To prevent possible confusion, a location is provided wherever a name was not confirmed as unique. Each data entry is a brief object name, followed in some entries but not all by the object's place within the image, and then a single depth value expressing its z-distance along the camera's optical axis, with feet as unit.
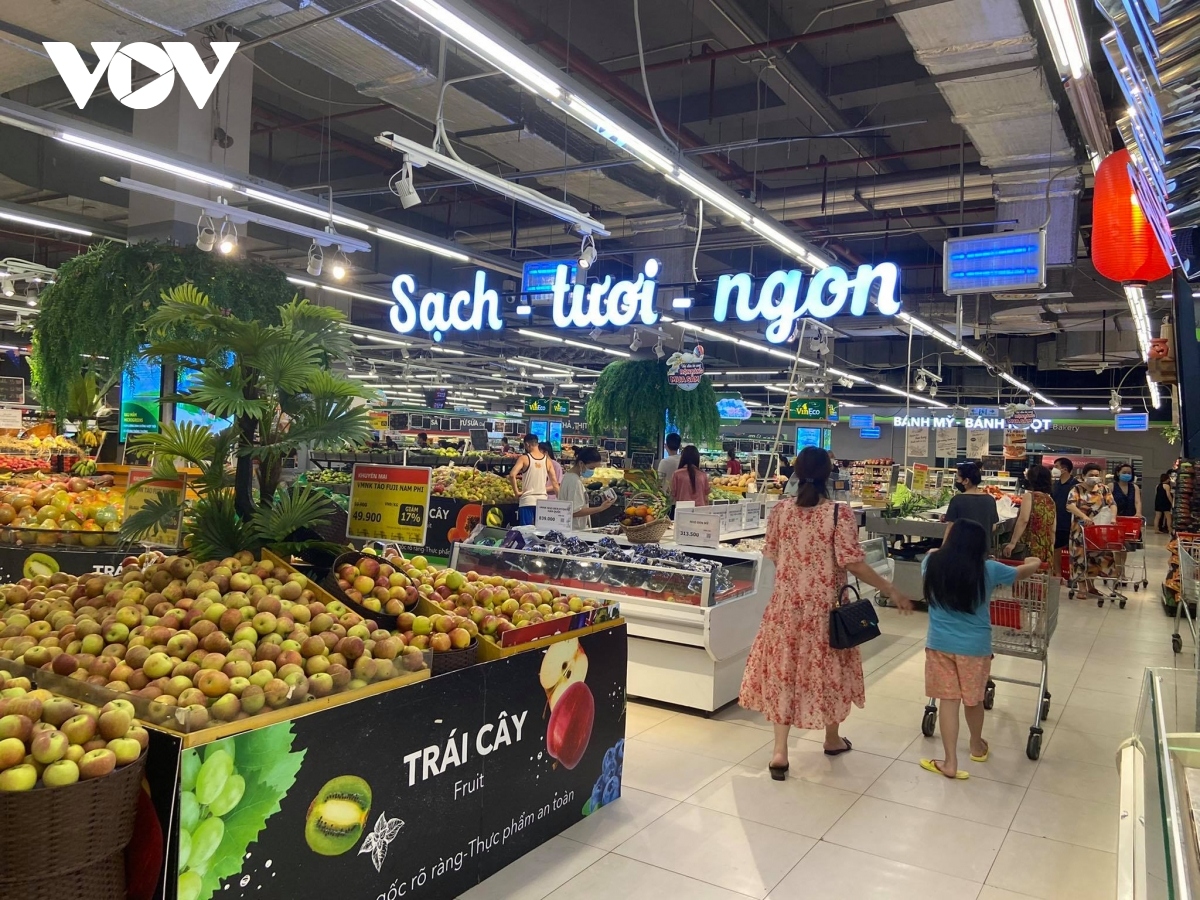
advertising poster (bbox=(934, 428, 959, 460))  43.52
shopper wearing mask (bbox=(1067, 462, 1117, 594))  36.88
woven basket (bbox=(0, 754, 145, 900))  6.19
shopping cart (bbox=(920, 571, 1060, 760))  16.67
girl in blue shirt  14.19
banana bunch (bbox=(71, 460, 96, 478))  23.56
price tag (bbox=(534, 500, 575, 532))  22.21
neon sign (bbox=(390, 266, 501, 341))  33.45
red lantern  17.94
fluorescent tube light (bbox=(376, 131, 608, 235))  18.67
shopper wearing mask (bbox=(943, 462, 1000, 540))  22.33
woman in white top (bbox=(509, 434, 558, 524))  31.76
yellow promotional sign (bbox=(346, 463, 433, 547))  12.67
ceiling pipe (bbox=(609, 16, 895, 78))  24.44
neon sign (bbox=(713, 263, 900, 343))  26.78
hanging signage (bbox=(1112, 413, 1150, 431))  79.06
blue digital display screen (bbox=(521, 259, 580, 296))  37.22
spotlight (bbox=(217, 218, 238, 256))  23.79
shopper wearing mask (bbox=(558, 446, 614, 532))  26.55
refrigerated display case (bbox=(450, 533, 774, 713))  17.29
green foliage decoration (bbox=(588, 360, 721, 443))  39.86
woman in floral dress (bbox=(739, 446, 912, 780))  14.15
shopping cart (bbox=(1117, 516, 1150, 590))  40.42
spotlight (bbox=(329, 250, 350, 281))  29.55
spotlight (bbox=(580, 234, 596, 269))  27.09
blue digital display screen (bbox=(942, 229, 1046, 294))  26.94
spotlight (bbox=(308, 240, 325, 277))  28.04
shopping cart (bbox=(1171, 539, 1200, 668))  21.93
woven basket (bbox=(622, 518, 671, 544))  21.53
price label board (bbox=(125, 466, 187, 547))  11.71
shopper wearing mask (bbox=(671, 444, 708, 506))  27.50
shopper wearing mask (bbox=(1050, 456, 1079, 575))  34.81
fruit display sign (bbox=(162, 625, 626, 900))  7.63
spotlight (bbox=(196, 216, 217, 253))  23.31
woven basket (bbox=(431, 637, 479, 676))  10.12
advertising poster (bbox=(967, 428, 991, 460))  49.57
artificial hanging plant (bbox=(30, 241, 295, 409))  21.76
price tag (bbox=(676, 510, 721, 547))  20.13
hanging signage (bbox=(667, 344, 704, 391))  39.18
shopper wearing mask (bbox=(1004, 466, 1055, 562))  26.20
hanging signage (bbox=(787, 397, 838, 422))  72.92
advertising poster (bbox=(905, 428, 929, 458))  45.61
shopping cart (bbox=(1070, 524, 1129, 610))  35.83
